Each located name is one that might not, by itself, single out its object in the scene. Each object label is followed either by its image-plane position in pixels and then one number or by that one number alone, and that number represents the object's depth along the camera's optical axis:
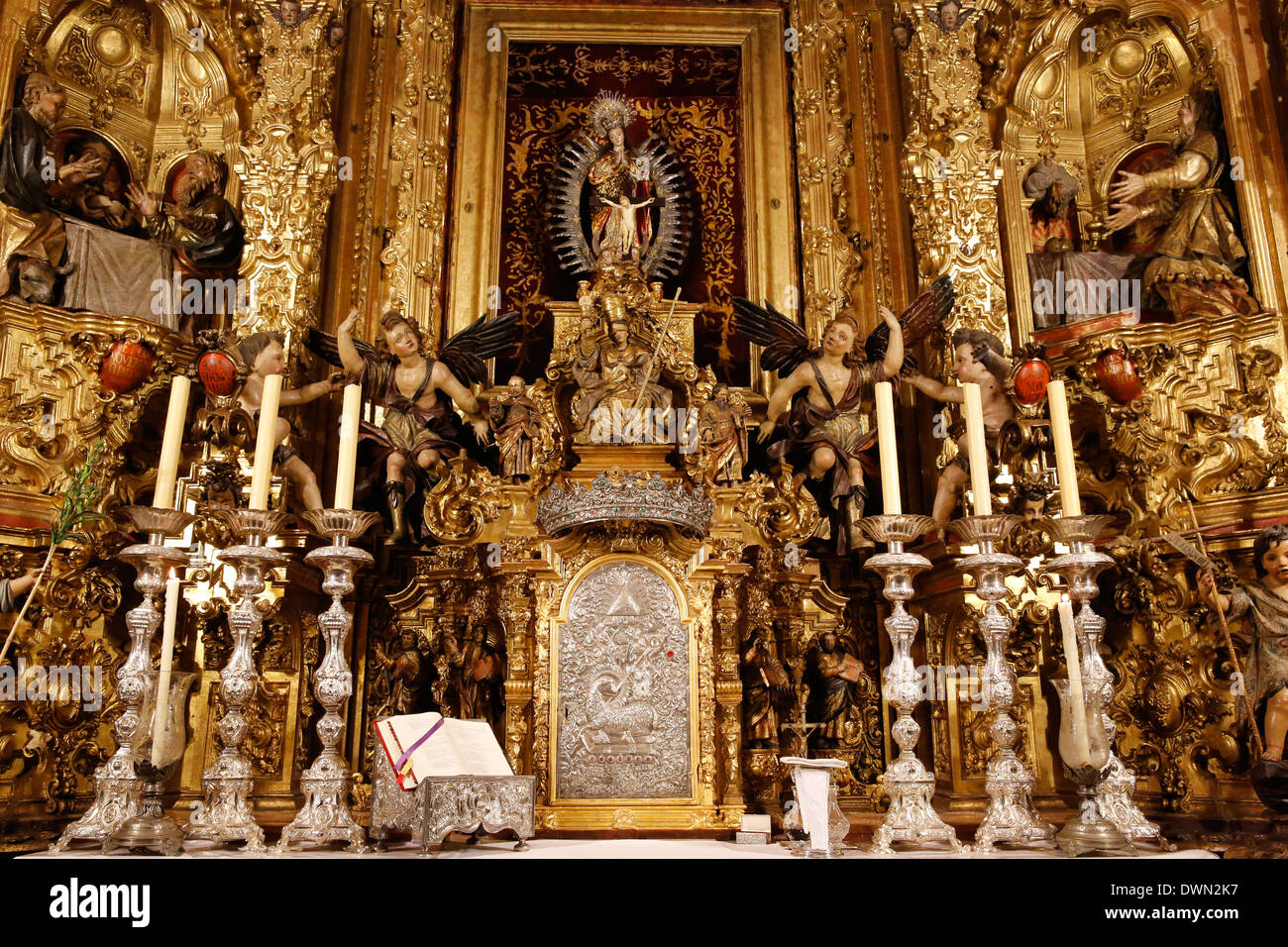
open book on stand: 3.45
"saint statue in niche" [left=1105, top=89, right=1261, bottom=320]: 6.32
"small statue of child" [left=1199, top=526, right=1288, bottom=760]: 4.95
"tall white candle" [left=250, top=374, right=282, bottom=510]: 3.70
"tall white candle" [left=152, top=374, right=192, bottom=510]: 3.60
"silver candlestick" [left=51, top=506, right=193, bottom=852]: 3.42
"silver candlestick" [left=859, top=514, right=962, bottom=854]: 3.43
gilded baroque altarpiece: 4.73
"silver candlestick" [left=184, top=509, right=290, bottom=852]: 3.58
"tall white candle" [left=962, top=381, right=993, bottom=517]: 3.75
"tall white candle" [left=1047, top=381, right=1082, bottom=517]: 3.64
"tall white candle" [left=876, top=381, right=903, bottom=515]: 3.72
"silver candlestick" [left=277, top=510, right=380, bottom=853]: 3.48
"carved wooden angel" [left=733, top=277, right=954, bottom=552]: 6.12
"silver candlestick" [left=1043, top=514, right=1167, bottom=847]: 3.60
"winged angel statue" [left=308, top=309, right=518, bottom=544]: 6.27
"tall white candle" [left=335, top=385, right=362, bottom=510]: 3.75
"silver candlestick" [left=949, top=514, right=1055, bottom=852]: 3.53
